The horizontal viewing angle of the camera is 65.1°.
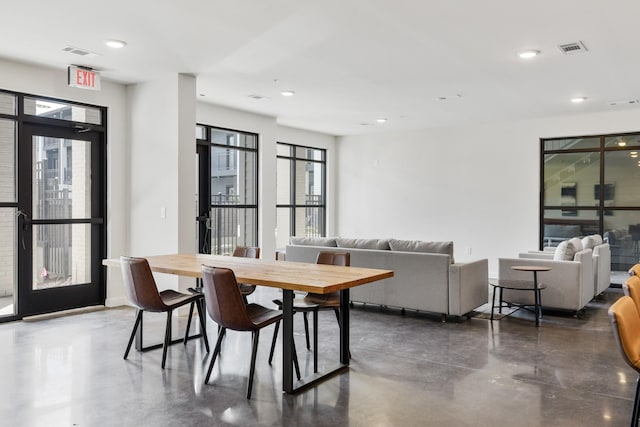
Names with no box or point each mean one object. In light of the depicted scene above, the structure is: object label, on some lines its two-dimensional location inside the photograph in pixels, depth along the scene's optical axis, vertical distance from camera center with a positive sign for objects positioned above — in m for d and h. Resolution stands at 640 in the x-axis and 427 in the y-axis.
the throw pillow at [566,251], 5.62 -0.52
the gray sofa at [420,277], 5.27 -0.78
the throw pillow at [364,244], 5.80 -0.46
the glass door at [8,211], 5.25 -0.07
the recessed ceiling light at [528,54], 4.83 +1.48
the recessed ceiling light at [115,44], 4.57 +1.49
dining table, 3.19 -0.49
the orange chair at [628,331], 2.20 -0.58
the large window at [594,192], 7.79 +0.22
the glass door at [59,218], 5.41 -0.16
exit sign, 5.29 +1.36
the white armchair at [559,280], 5.42 -0.83
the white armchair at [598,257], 6.25 -0.69
